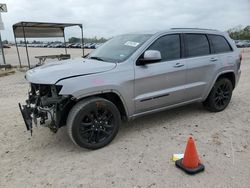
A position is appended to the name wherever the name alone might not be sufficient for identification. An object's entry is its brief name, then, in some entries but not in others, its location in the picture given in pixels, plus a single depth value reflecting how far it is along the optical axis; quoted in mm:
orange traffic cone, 2387
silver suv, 2704
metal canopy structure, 10343
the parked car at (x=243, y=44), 39310
